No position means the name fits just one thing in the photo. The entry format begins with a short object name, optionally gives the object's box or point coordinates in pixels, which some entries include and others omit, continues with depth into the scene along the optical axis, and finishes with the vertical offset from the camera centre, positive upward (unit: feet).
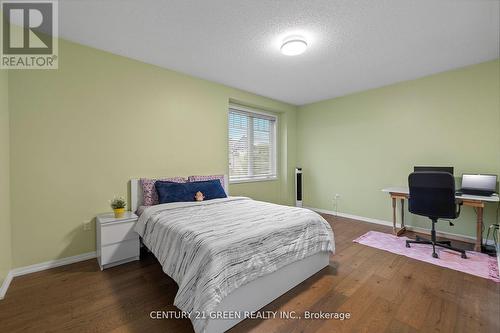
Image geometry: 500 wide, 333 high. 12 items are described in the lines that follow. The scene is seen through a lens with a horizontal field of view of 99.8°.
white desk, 8.61 -1.65
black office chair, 8.21 -1.37
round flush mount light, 7.90 +4.58
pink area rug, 7.48 -3.77
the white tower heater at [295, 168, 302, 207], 16.60 -1.61
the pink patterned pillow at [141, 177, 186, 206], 9.46 -1.20
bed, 4.70 -2.40
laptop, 9.17 -0.93
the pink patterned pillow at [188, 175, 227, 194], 11.10 -0.71
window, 14.29 +1.48
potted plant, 8.32 -1.62
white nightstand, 7.66 -2.81
